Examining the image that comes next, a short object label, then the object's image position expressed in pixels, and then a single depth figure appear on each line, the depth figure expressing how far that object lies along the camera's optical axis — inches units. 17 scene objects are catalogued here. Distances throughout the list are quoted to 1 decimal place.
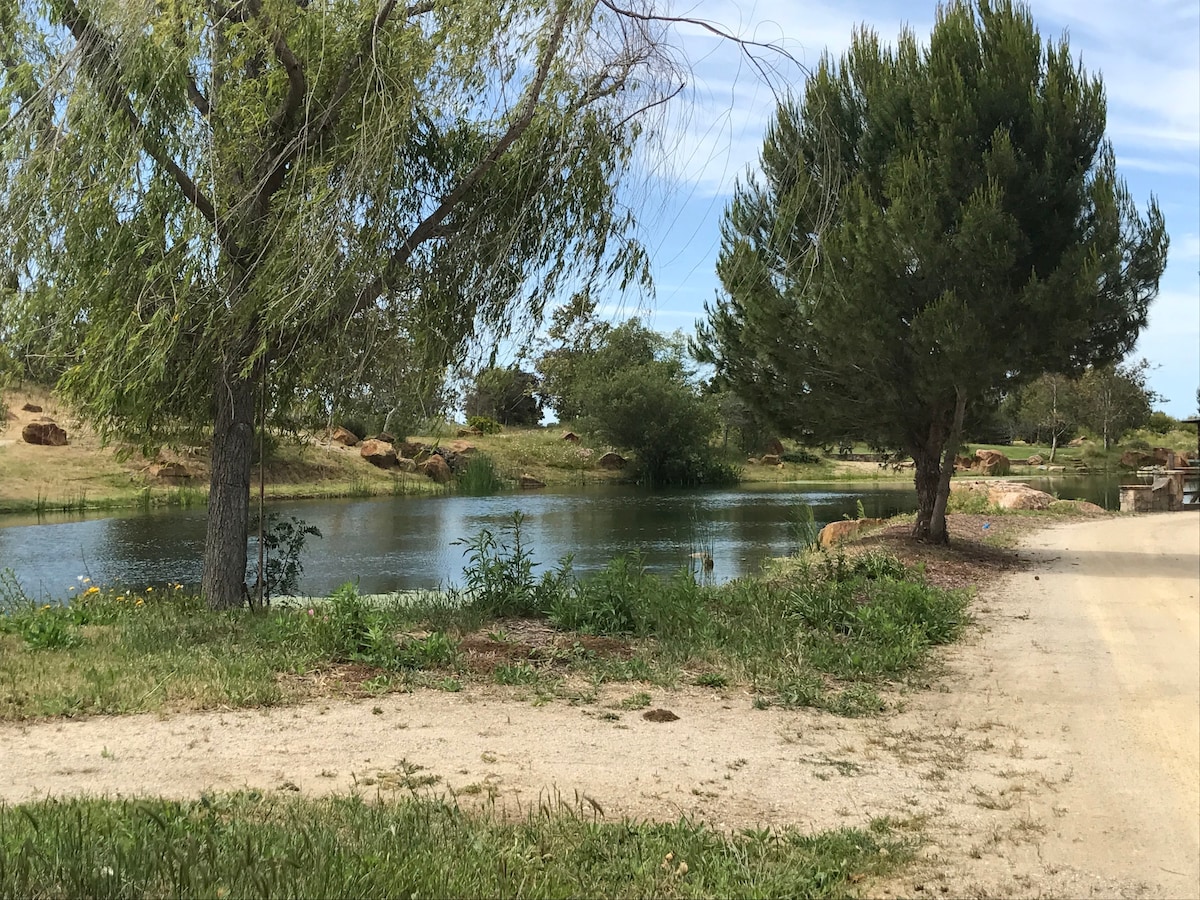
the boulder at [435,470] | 1669.5
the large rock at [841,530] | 720.3
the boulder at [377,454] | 1635.1
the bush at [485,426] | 1774.9
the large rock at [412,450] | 1697.5
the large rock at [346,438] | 1627.0
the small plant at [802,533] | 546.6
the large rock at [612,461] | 2055.9
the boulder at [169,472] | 1332.4
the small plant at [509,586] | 354.9
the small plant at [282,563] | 418.6
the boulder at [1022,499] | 971.9
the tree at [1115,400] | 2202.3
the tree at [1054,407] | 2290.8
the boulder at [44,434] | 1328.7
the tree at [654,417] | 1931.6
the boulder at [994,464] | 2114.5
